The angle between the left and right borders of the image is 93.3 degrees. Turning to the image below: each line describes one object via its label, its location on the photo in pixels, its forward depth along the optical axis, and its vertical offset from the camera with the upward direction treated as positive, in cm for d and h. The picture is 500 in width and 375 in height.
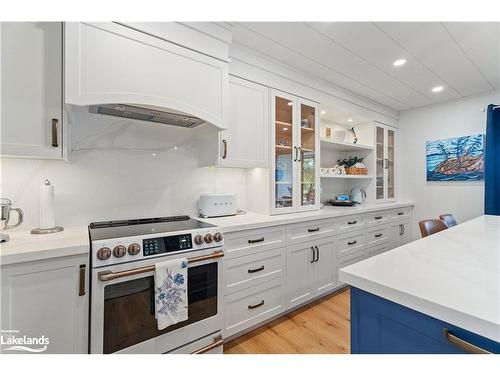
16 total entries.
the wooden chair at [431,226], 195 -32
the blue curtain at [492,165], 291 +30
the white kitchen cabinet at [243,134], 198 +48
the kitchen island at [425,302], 59 -31
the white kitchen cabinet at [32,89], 119 +51
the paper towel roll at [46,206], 142 -11
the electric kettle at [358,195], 345 -10
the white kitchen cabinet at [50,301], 105 -54
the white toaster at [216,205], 206 -15
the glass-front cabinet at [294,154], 232 +36
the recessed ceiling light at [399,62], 229 +125
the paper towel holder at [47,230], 140 -26
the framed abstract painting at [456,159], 317 +43
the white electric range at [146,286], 123 -57
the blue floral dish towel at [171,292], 134 -61
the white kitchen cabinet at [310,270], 211 -78
